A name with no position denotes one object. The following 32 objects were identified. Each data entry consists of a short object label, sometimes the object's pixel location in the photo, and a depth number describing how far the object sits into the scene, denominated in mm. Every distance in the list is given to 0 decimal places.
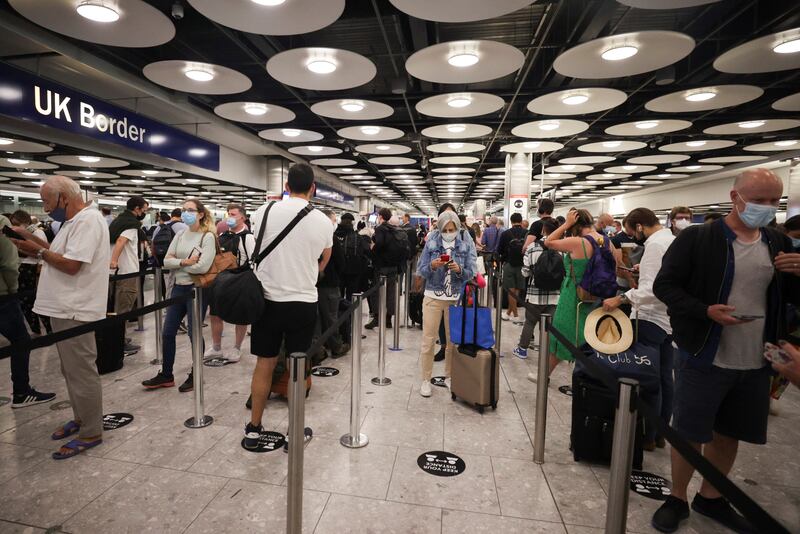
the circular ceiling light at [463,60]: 5323
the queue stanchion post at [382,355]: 4068
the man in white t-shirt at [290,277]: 2660
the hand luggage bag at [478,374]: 3463
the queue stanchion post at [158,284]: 5264
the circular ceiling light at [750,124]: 8820
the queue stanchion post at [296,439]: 1664
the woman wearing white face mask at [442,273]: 3785
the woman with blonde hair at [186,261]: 3943
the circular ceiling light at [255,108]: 7915
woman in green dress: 3447
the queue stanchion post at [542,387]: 2693
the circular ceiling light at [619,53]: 5086
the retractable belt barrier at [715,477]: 856
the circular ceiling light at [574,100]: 6984
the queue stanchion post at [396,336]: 5348
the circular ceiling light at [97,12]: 4141
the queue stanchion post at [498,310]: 4285
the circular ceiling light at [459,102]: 7266
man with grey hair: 2678
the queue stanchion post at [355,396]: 2969
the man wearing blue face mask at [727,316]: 1921
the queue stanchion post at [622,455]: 1481
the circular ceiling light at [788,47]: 5031
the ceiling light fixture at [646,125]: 8906
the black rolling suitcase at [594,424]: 2723
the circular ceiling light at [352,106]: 7645
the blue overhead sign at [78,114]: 4715
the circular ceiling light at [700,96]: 7164
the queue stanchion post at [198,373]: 3207
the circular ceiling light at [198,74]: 5945
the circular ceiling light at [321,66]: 5554
